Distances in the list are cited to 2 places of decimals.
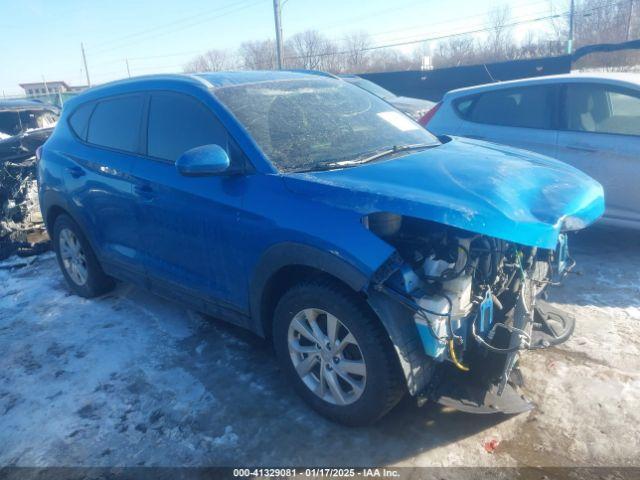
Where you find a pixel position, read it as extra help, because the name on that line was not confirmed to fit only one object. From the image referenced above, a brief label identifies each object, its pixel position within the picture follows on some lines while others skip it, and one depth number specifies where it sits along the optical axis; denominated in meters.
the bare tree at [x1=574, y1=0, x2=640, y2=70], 36.18
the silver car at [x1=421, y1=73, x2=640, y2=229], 4.84
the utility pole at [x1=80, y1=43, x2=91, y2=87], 53.09
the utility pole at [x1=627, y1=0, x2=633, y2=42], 34.47
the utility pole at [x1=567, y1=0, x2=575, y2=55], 28.92
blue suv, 2.48
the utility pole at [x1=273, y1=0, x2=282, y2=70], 23.42
